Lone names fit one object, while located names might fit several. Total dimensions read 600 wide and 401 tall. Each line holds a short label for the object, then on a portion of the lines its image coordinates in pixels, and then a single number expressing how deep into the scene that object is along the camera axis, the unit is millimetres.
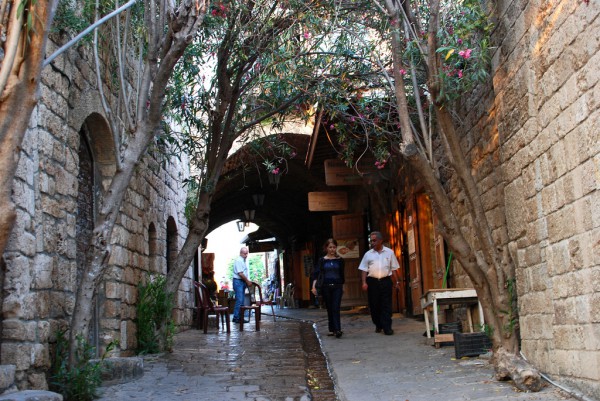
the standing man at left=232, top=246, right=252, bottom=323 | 12852
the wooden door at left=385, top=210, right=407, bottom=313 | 12859
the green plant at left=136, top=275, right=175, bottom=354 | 8672
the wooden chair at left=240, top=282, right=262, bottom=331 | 12078
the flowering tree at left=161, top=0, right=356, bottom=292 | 8547
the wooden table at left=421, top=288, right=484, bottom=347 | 7359
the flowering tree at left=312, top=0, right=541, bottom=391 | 5801
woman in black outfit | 9586
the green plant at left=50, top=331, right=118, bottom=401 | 5371
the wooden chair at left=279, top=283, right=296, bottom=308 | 25447
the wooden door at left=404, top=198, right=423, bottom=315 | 11070
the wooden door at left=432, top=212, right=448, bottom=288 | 9312
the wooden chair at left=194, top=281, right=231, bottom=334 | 11881
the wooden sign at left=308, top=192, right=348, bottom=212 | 15844
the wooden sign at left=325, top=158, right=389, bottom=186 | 13695
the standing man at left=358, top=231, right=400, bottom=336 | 9391
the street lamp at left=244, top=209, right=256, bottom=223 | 19917
